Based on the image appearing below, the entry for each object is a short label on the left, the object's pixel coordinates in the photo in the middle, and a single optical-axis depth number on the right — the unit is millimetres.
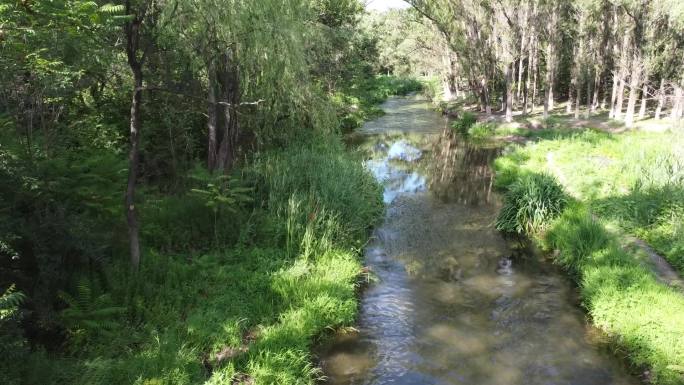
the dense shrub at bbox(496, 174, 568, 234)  11516
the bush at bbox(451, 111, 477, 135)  27694
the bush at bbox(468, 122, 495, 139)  25344
